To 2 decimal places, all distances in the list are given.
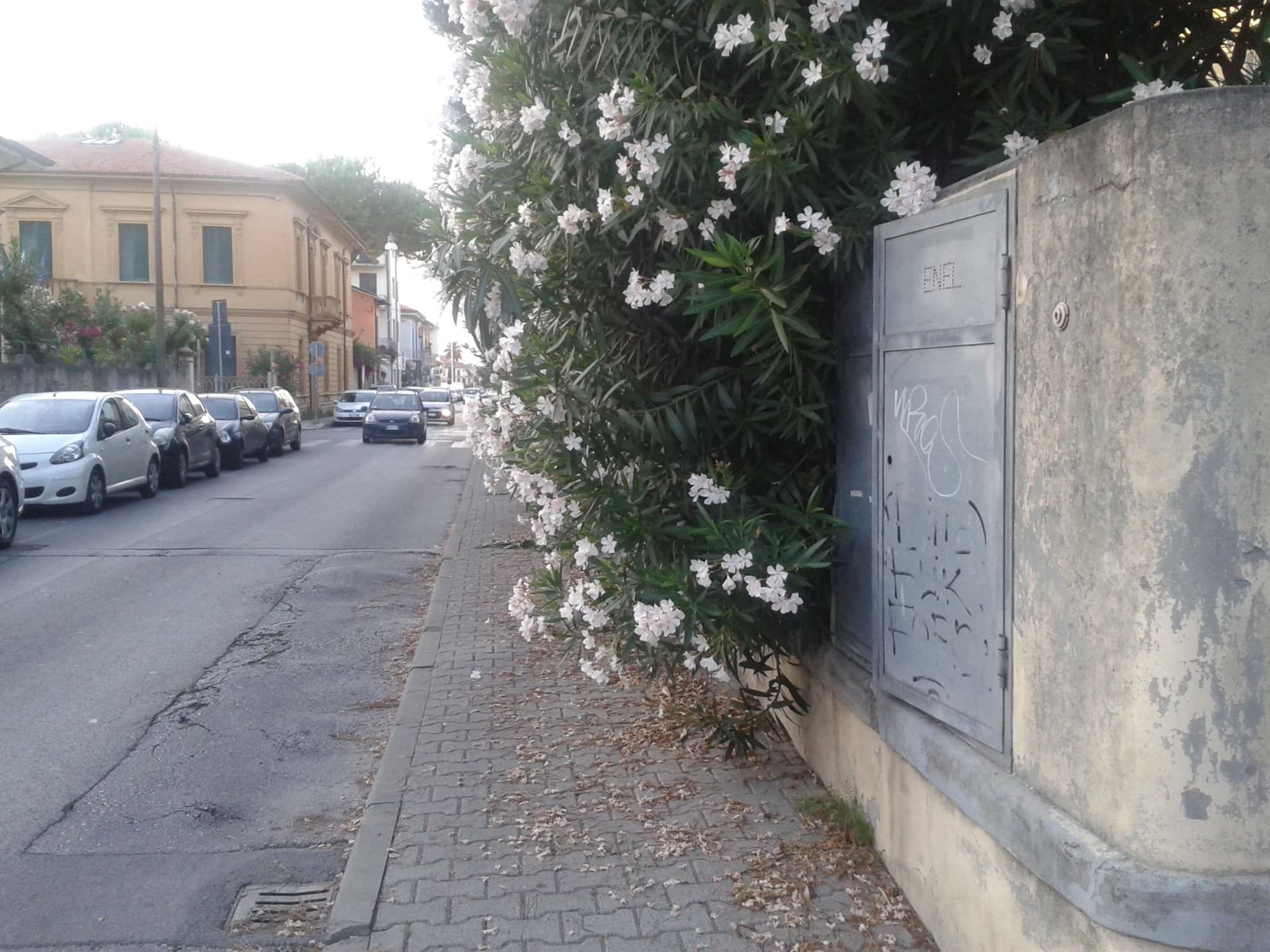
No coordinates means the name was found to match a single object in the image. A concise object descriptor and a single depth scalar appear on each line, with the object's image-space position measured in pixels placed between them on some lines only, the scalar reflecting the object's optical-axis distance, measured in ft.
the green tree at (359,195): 231.50
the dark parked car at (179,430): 68.44
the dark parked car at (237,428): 83.51
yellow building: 167.53
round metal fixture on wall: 10.47
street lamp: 246.27
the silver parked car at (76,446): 53.11
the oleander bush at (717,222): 14.82
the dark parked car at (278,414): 98.89
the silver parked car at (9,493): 43.78
